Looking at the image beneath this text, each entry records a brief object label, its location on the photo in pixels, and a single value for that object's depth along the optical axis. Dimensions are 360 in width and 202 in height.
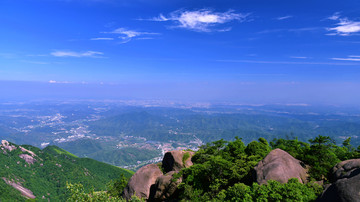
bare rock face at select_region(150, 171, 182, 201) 31.69
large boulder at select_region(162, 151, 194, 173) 37.84
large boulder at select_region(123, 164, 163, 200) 35.25
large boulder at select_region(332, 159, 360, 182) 21.76
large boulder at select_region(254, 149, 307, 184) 22.74
